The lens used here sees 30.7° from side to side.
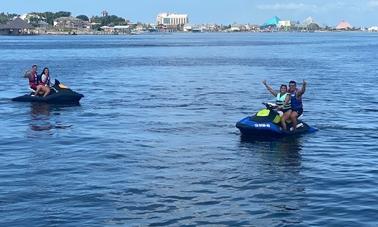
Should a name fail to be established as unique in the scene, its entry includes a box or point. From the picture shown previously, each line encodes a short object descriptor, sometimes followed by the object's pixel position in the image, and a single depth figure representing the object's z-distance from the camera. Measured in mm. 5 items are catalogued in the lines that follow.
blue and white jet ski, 23406
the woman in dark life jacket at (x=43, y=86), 32812
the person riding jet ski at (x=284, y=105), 23750
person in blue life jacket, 24047
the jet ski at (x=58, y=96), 33219
